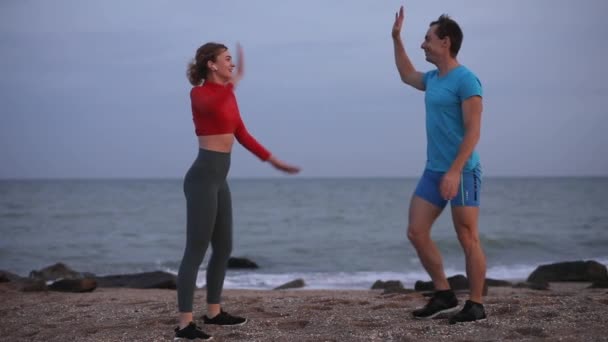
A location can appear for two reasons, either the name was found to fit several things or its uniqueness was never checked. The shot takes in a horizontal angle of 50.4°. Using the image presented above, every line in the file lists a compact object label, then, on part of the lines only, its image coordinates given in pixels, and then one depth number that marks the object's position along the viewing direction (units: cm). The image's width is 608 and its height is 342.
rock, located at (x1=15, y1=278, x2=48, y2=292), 872
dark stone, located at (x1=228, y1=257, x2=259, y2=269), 1692
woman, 459
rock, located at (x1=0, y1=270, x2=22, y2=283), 998
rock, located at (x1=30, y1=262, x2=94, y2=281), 1368
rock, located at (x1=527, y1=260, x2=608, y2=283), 1230
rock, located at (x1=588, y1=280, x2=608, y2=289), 976
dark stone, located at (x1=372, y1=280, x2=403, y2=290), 1147
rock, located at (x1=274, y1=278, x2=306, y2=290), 1241
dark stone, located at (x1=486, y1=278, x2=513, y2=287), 1154
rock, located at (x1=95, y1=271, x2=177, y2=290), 1118
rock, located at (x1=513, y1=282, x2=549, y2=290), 1091
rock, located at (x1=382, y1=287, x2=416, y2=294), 896
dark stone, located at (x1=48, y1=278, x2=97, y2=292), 945
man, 458
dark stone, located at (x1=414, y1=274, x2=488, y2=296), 1003
